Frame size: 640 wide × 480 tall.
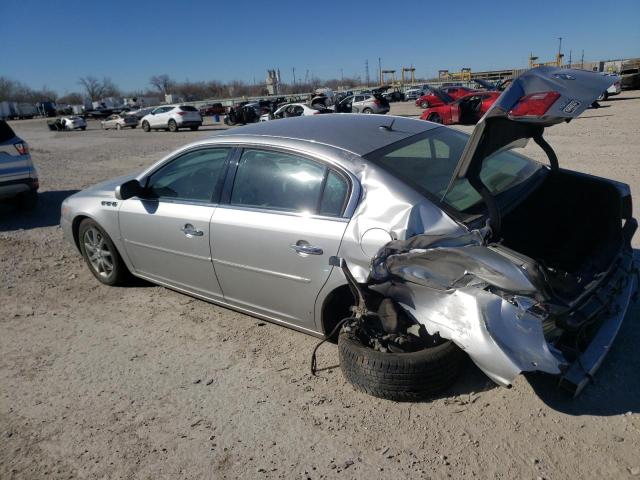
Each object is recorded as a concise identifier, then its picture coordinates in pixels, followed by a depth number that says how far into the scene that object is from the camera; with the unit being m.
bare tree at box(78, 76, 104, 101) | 121.88
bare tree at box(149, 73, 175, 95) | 122.81
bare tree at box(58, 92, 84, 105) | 119.75
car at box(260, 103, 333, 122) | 24.59
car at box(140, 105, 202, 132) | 28.34
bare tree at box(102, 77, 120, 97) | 125.75
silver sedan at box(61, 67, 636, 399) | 2.36
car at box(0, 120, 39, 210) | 7.40
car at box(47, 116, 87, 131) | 37.62
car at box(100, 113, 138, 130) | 36.25
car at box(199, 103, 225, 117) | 43.12
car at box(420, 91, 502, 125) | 18.91
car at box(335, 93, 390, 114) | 28.59
